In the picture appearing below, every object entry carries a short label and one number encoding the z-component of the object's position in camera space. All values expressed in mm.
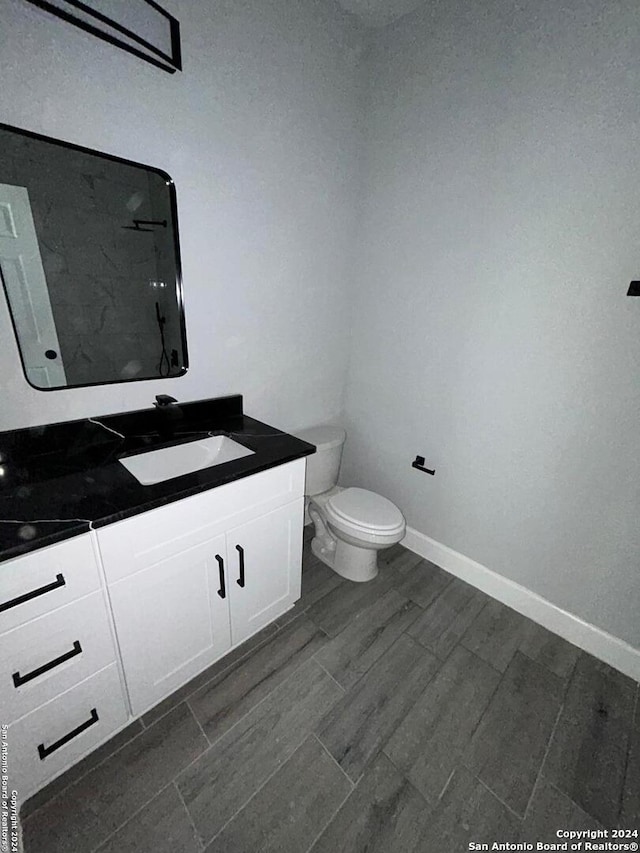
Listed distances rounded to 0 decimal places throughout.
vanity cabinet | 853
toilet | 1654
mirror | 1034
